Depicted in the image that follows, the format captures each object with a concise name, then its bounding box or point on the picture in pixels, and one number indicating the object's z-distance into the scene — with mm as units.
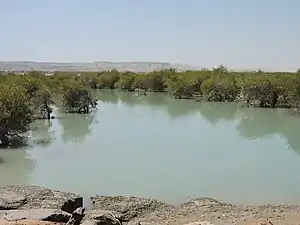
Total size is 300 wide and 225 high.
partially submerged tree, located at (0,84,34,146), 19609
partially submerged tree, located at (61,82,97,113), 33312
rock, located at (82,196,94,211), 11467
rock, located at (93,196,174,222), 10891
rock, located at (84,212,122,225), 7629
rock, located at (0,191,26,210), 9875
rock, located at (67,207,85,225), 7699
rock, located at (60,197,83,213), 10355
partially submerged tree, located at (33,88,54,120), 29266
